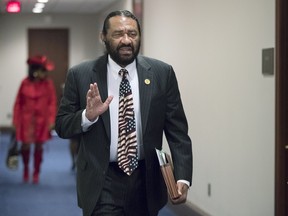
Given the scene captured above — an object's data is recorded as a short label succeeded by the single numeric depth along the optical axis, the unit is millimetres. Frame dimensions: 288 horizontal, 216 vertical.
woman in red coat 7324
